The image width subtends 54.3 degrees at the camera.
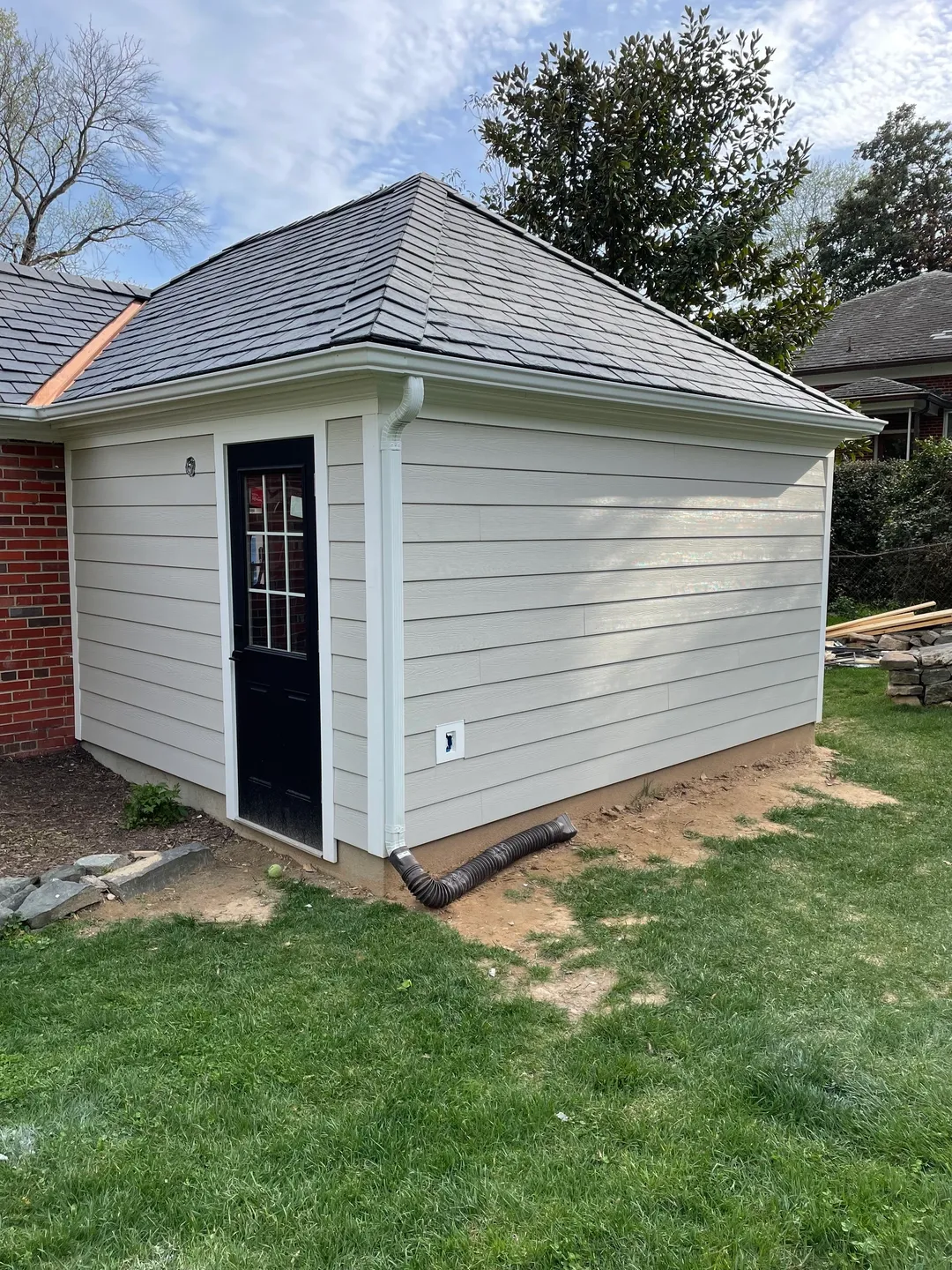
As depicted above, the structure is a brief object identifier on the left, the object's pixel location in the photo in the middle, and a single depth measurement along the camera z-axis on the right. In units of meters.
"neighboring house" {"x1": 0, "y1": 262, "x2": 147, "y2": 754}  6.84
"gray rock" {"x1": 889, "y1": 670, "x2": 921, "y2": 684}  9.32
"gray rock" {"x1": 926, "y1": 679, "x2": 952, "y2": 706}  9.30
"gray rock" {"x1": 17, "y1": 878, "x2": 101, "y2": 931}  4.35
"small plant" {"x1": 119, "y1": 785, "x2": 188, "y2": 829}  5.81
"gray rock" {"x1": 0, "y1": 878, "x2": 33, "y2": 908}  4.64
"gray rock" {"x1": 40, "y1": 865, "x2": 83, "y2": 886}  4.76
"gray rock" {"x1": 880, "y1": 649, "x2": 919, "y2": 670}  9.23
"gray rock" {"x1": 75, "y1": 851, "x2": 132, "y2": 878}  4.88
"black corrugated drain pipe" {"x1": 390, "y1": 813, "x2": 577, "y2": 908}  4.50
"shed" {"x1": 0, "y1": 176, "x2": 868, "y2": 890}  4.58
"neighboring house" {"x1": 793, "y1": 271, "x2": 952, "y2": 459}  18.31
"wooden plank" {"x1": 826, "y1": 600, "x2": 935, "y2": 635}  11.91
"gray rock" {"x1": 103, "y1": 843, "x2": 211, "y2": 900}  4.71
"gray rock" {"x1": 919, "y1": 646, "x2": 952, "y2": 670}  9.26
